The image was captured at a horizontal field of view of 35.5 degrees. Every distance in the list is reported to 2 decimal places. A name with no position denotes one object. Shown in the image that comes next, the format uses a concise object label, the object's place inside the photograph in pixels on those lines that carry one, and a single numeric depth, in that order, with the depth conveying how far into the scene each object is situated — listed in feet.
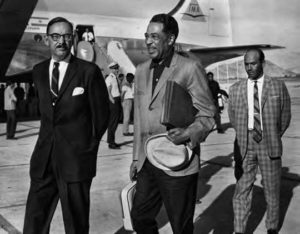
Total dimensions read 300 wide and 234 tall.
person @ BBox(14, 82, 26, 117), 60.85
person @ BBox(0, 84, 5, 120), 57.21
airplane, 49.83
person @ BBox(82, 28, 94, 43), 54.19
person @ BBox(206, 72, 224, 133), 39.00
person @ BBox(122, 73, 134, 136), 36.68
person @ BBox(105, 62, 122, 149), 29.76
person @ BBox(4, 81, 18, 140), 35.58
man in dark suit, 9.67
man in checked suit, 12.29
